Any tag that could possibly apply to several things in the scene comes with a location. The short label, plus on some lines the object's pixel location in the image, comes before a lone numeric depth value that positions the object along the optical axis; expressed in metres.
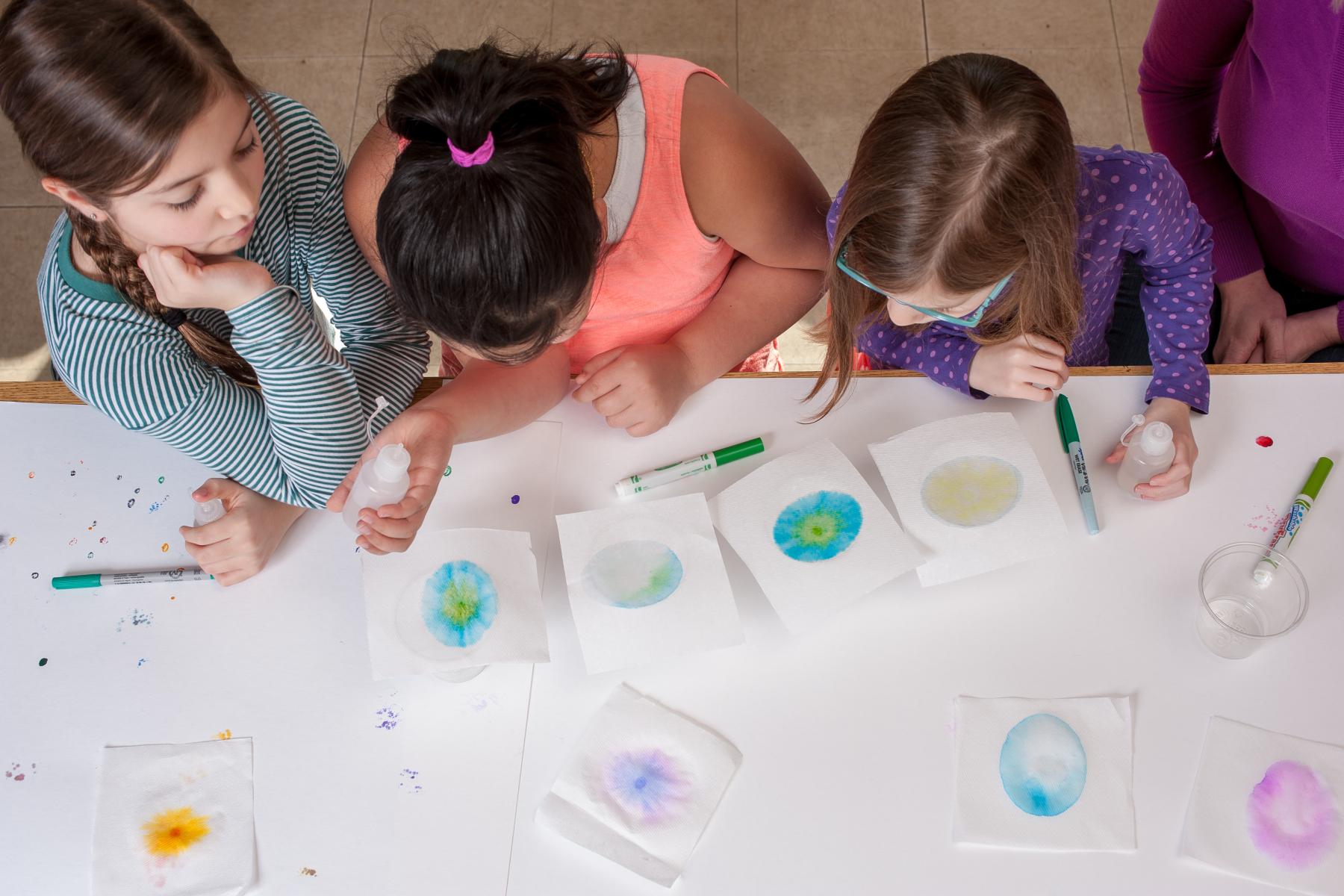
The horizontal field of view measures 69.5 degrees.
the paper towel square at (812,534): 0.86
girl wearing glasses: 0.80
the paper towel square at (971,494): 0.87
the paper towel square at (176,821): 0.78
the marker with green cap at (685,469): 0.93
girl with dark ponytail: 0.72
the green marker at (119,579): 0.90
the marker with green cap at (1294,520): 0.85
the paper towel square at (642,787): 0.77
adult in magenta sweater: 0.95
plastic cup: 0.82
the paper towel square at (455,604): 0.84
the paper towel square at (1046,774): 0.76
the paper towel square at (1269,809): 0.74
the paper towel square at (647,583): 0.84
